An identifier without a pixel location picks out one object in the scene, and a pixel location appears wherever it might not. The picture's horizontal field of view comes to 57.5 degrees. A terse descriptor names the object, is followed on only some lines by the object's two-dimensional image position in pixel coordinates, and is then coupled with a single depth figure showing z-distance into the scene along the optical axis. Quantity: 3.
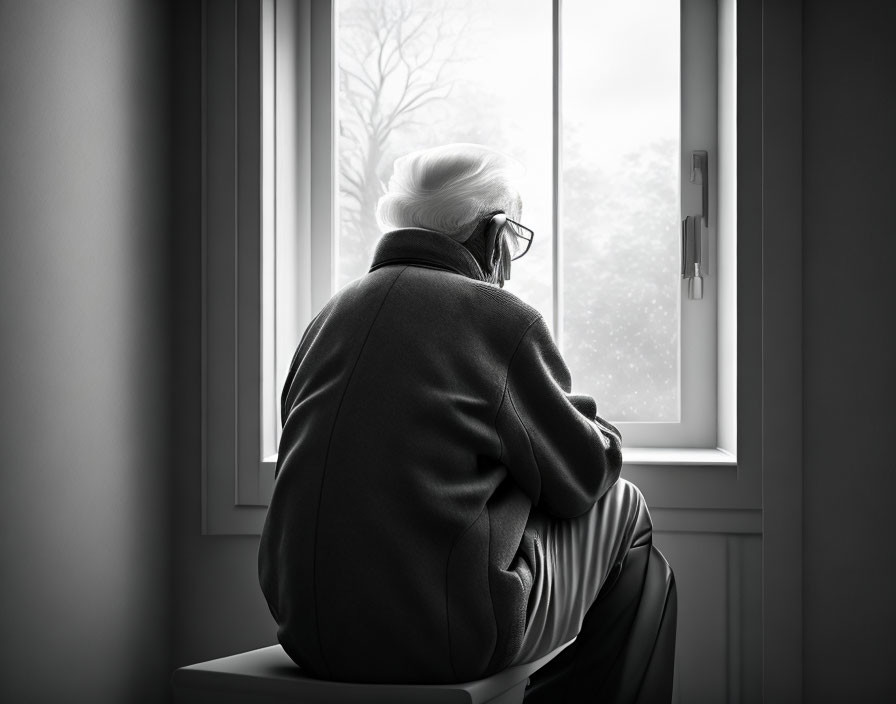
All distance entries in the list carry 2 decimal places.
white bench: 0.99
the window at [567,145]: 1.84
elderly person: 1.03
